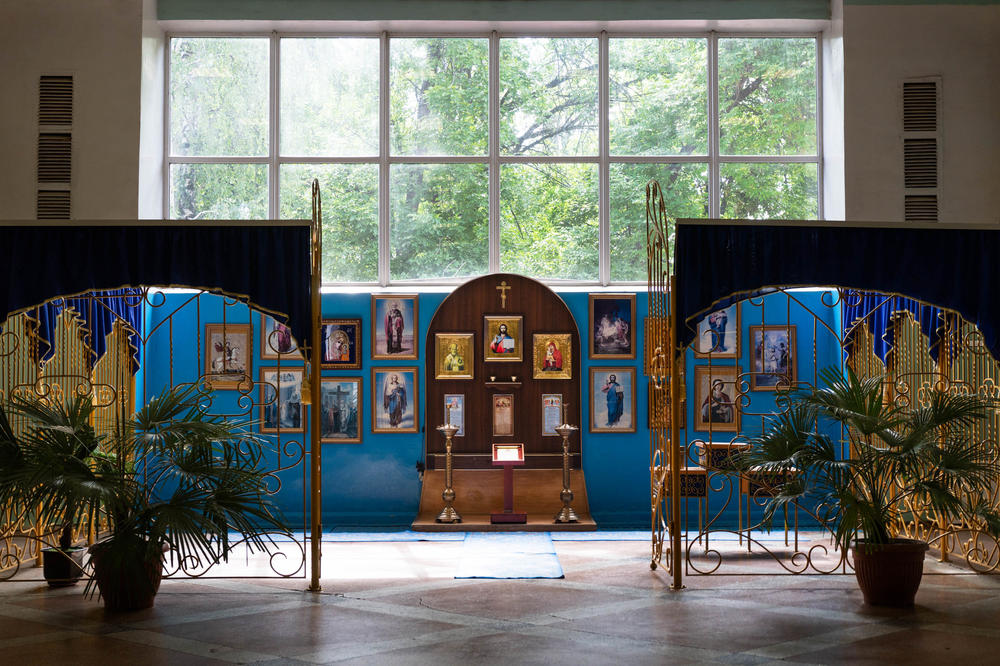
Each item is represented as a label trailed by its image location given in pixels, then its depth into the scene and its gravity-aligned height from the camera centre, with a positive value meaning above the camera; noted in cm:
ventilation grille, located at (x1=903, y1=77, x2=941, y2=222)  1026 +223
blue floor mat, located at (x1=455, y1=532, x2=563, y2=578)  764 -158
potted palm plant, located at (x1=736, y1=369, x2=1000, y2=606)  621 -63
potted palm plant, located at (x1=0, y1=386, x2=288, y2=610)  594 -73
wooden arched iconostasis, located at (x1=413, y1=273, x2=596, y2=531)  1046 -12
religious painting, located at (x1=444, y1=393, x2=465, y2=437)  1051 -46
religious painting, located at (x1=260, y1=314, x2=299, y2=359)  1023 +27
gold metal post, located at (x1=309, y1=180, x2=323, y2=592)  693 -38
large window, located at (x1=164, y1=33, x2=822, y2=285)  1090 +246
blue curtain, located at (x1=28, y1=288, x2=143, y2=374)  795 +42
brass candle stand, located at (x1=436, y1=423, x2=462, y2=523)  997 -130
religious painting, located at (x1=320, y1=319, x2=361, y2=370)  1062 +23
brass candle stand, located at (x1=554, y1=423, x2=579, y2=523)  992 -128
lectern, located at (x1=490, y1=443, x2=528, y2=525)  988 -107
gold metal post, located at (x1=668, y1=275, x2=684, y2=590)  679 -61
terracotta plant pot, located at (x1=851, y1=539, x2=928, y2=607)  631 -128
